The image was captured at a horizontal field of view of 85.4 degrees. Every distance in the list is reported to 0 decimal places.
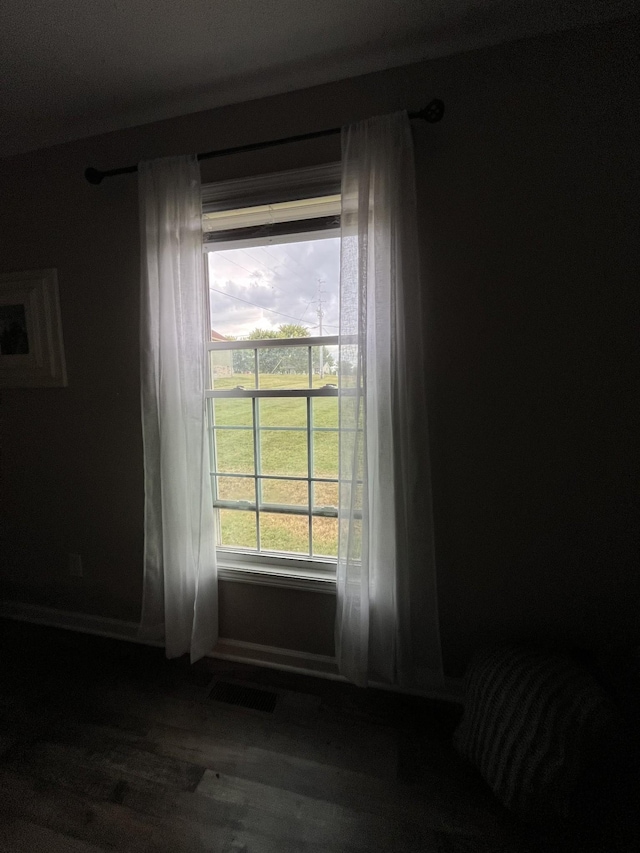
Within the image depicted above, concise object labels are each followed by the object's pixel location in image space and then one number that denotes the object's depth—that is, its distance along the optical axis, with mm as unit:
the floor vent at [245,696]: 1493
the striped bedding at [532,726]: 944
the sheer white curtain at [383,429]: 1305
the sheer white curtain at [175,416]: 1516
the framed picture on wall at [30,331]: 1831
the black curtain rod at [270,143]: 1234
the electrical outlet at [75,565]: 1988
